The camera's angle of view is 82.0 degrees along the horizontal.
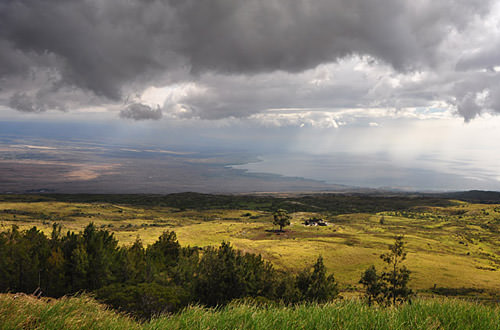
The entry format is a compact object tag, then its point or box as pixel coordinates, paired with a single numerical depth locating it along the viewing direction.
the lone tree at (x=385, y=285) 35.84
